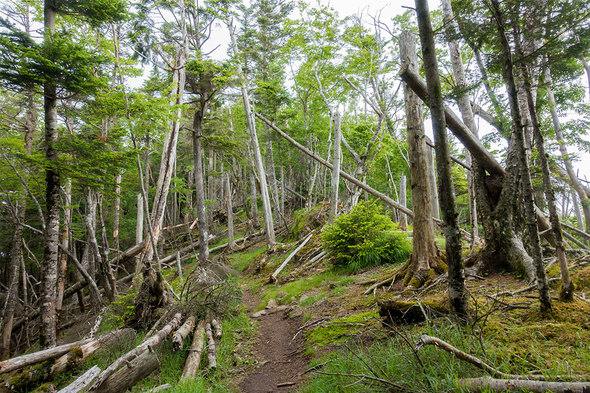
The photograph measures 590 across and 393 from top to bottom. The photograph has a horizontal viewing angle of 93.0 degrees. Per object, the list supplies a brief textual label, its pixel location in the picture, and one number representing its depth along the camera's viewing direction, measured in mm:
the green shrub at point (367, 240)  7699
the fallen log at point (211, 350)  4219
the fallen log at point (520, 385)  1495
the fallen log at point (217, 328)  5198
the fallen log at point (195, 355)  3941
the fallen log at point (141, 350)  2904
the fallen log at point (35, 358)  3576
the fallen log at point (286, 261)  9297
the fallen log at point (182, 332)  4324
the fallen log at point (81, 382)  2672
